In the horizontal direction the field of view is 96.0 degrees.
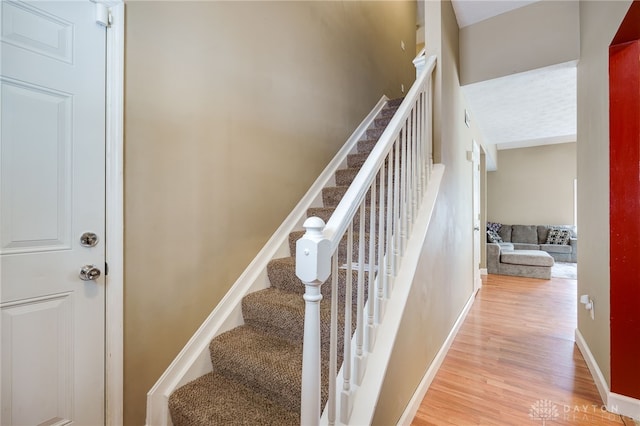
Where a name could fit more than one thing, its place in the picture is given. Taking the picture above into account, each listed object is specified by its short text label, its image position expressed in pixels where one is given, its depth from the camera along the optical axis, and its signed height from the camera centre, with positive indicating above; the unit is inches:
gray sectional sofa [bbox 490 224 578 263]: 247.9 -23.4
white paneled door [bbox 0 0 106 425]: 40.9 +0.0
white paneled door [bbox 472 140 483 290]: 143.0 -1.2
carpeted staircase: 49.6 -28.2
